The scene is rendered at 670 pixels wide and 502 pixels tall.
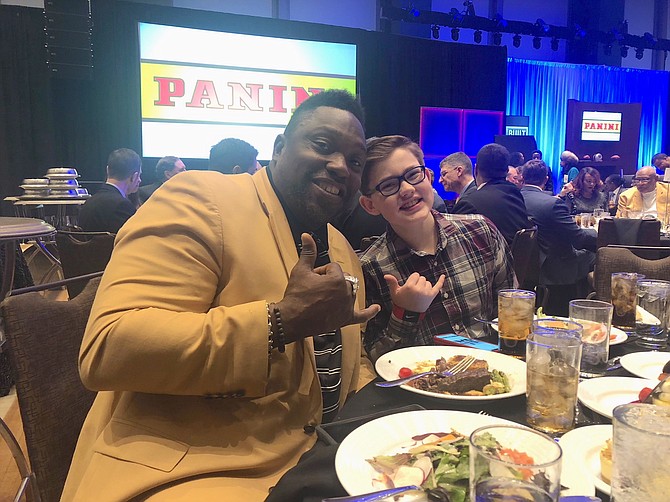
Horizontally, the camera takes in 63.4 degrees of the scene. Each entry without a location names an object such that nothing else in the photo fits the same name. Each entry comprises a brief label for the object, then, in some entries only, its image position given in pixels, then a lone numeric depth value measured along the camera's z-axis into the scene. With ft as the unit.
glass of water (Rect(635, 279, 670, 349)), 5.04
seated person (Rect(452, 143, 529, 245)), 14.02
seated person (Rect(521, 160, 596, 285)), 15.31
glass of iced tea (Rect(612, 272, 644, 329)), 5.29
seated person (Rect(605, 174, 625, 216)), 23.90
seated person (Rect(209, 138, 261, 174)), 13.26
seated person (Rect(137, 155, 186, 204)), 21.15
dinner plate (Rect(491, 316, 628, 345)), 4.86
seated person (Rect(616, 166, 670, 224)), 20.62
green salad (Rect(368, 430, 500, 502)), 2.48
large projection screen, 24.93
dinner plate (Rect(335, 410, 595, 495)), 2.60
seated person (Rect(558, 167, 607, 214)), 23.71
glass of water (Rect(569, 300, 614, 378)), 4.21
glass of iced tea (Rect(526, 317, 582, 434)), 3.22
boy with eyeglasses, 6.36
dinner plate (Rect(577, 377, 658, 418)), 3.48
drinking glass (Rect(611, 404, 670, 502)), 2.16
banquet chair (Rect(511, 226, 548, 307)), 12.06
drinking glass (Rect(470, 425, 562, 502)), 2.06
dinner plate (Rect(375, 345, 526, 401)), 3.72
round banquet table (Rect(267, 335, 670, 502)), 2.66
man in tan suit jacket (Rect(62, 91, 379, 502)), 3.47
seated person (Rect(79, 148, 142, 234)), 14.58
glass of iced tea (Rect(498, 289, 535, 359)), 4.65
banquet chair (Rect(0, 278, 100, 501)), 3.85
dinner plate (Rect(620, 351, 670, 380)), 4.08
